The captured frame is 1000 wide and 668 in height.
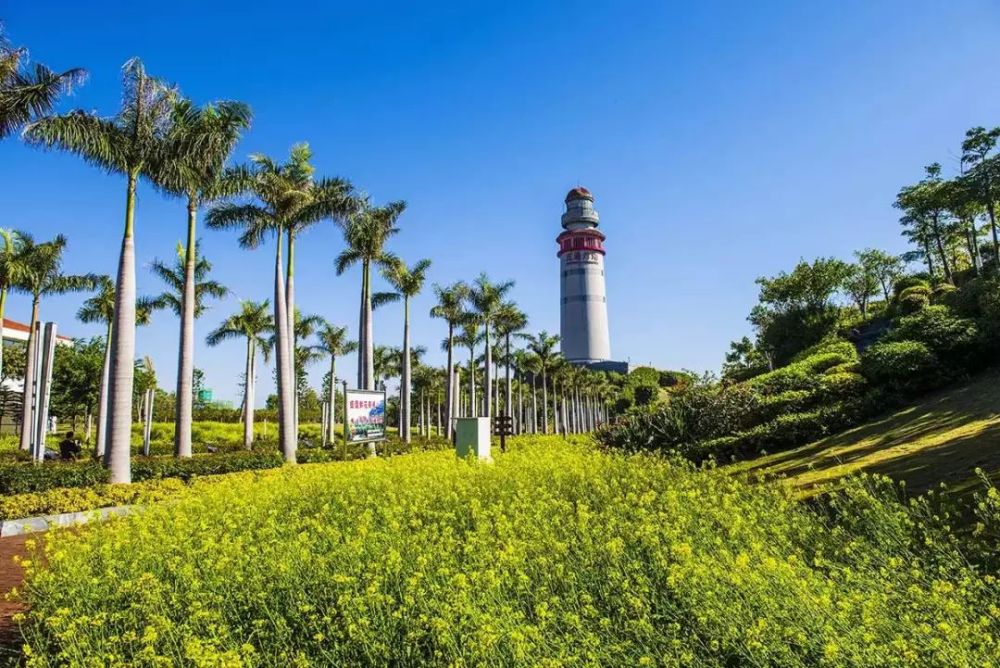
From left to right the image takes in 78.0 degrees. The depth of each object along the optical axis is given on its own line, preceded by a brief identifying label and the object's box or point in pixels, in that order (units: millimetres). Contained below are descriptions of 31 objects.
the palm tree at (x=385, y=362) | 54172
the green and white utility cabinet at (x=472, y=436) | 15258
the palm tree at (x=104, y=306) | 29766
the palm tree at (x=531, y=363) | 53375
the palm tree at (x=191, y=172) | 16203
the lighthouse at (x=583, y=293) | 85625
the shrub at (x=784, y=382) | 16953
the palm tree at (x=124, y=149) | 13805
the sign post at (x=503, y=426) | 18984
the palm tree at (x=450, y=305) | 35469
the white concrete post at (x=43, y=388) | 16219
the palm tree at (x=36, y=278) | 23469
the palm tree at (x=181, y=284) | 25625
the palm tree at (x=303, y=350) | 36812
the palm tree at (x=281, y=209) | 20984
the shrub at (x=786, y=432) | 14211
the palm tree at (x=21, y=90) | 13266
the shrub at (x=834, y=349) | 22906
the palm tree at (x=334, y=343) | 43969
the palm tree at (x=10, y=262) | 23938
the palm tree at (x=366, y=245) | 26953
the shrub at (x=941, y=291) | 28305
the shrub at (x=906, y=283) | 35656
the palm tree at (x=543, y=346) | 52528
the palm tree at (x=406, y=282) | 29828
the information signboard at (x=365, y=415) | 18706
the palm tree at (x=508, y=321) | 39344
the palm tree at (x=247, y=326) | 33125
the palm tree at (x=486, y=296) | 36156
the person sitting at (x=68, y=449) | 18516
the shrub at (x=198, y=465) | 14500
